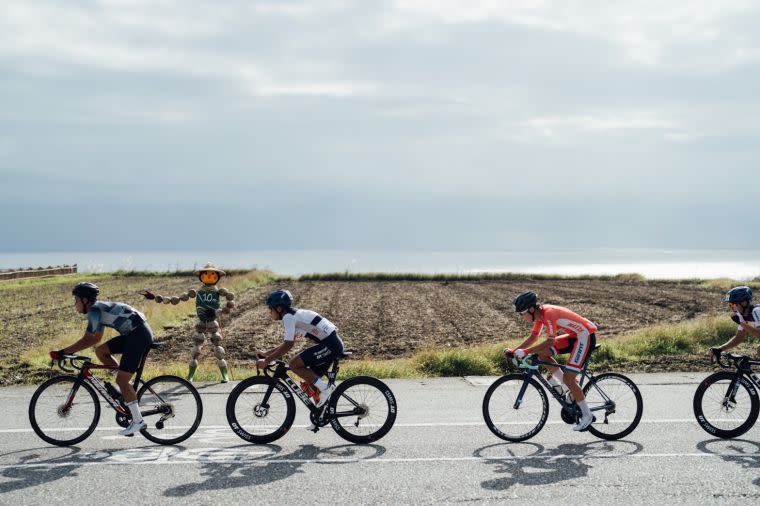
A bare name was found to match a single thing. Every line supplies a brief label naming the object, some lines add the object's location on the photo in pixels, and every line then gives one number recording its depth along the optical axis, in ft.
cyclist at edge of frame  29.17
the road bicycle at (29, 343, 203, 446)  28.81
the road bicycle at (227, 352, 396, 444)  29.01
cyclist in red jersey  29.07
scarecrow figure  45.39
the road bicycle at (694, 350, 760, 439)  29.50
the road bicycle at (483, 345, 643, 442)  29.50
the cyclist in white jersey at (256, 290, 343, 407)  28.91
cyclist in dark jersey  28.04
